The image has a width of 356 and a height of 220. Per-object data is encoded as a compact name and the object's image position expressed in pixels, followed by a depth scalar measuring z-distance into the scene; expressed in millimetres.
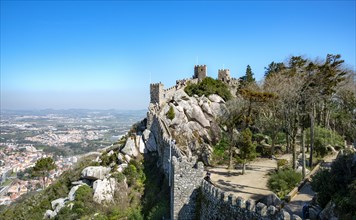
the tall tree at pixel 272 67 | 42656
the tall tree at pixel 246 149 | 21125
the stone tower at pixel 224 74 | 51969
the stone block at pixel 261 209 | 9992
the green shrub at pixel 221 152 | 25812
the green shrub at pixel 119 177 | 23644
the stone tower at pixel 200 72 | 46228
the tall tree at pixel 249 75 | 45825
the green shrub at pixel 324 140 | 24688
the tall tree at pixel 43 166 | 35344
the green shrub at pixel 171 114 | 31041
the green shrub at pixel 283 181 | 17156
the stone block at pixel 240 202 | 11219
